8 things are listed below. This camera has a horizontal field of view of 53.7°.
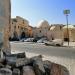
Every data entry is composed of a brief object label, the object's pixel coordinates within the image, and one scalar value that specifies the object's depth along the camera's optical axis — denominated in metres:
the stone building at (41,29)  23.72
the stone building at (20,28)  23.04
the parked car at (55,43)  11.97
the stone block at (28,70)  2.22
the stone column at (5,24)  3.31
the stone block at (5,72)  2.03
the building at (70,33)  19.68
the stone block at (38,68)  2.27
